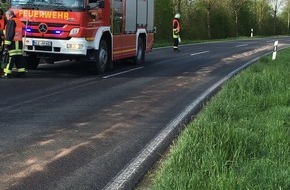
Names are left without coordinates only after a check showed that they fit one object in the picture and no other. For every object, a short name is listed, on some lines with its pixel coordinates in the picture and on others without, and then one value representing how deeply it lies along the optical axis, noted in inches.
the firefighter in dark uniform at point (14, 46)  469.4
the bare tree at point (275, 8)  2925.7
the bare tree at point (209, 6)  2089.1
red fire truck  485.4
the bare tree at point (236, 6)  2413.9
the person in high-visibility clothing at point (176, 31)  936.3
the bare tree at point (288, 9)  3379.7
